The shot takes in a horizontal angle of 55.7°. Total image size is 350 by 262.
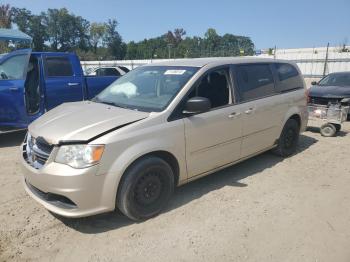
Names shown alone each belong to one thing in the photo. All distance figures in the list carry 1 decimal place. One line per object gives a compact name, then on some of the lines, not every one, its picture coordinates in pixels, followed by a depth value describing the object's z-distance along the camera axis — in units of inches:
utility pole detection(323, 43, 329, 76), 929.5
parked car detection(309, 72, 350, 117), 370.3
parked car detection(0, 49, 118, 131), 268.5
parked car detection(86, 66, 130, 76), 648.4
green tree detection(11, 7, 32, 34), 3297.2
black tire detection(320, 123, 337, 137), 310.7
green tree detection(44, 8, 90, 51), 3580.2
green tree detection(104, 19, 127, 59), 3649.1
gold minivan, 131.3
